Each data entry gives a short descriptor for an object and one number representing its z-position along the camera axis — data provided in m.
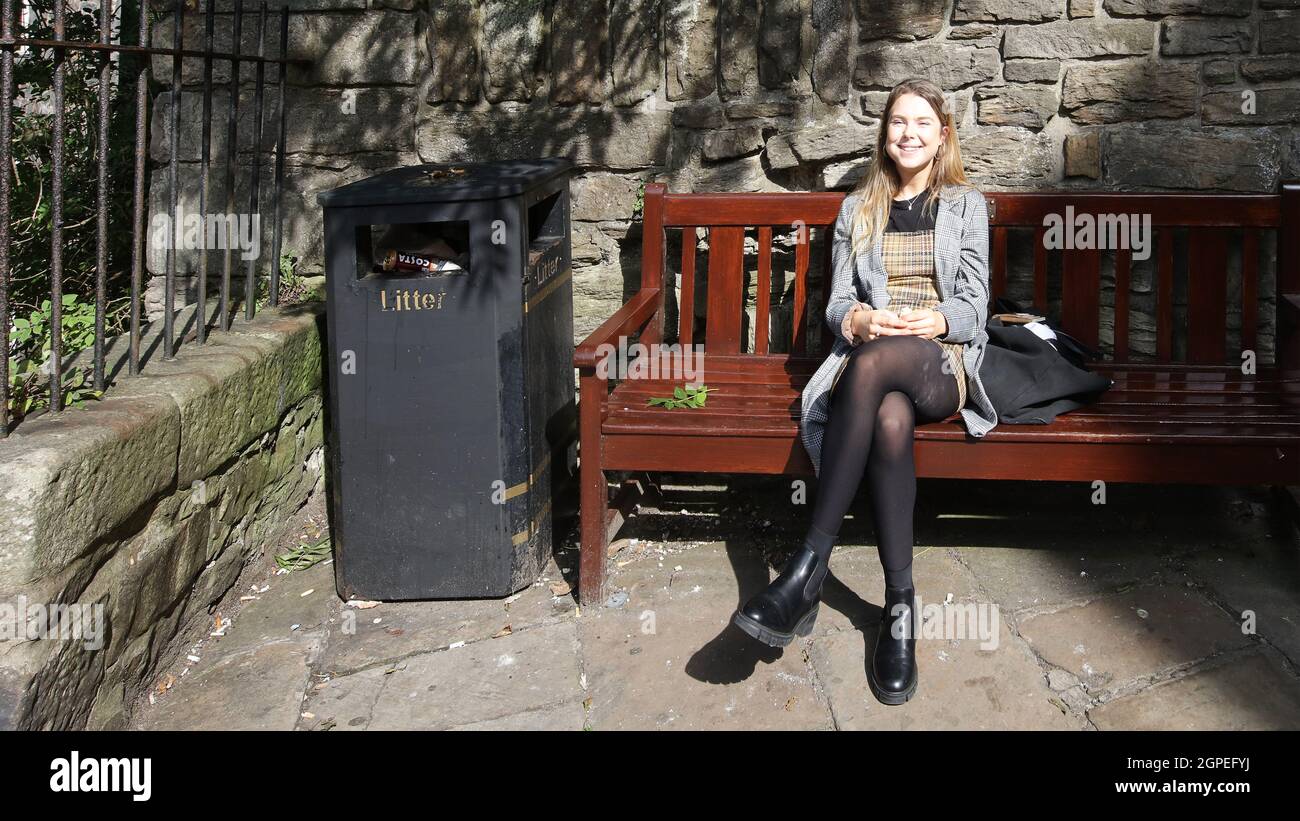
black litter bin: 3.47
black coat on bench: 3.42
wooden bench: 3.33
